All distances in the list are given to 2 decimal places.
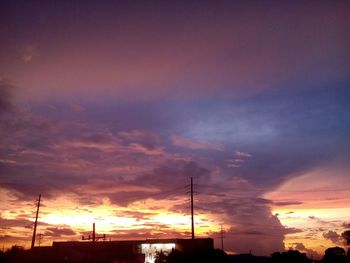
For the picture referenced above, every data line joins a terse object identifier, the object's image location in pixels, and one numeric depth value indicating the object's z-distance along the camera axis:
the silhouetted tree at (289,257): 59.72
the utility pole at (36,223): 70.69
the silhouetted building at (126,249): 80.88
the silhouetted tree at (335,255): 65.79
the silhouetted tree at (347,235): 65.56
